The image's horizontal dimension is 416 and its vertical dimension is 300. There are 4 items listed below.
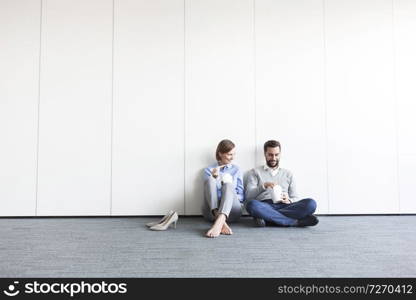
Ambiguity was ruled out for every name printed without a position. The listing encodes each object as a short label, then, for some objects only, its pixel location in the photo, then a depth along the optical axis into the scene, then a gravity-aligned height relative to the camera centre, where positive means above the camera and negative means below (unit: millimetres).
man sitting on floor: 2363 -353
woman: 2211 -280
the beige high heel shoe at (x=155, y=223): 2428 -578
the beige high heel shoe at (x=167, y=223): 2311 -556
